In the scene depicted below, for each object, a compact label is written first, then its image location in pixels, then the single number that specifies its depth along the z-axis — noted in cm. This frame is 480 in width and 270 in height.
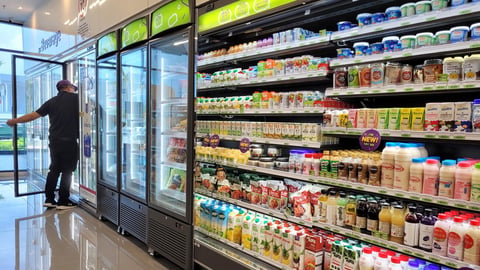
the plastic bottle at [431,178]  183
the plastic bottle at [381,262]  194
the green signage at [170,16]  330
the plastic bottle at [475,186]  166
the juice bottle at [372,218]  207
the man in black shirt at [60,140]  568
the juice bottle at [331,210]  229
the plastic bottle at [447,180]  177
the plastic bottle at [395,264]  189
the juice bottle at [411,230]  187
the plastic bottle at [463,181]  170
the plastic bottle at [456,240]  169
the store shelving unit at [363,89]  176
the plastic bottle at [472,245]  164
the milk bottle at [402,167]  195
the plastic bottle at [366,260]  200
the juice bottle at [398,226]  195
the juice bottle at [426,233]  182
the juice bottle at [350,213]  219
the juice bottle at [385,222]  201
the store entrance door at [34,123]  733
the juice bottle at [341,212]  224
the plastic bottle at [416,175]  187
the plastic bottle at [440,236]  175
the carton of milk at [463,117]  173
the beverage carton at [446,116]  179
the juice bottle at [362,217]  213
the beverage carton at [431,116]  184
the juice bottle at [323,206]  235
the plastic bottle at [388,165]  202
